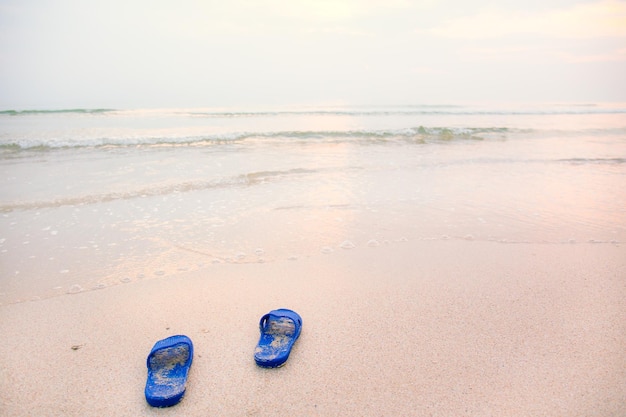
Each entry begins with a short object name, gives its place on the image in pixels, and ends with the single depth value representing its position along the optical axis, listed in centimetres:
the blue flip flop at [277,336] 217
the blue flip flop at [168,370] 190
